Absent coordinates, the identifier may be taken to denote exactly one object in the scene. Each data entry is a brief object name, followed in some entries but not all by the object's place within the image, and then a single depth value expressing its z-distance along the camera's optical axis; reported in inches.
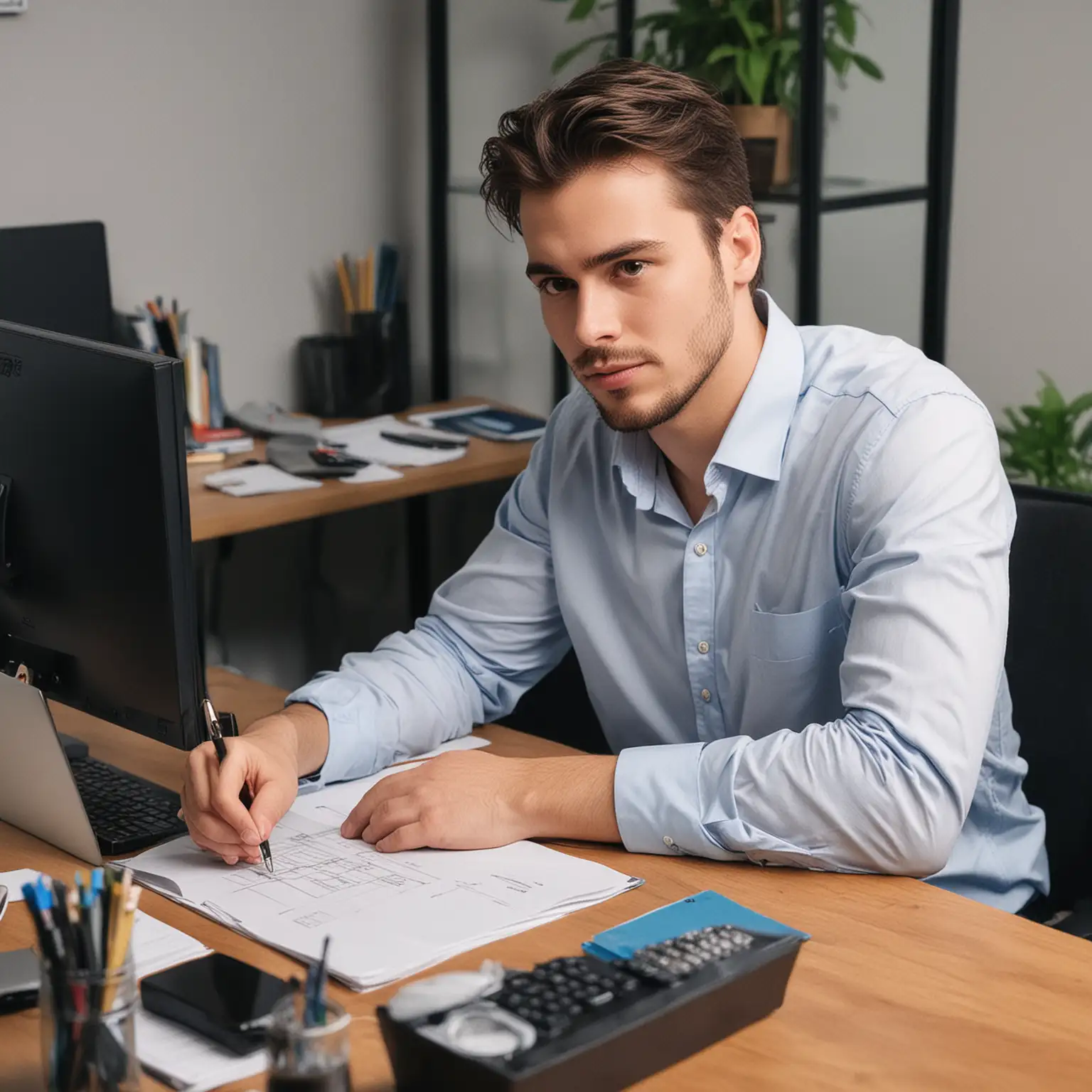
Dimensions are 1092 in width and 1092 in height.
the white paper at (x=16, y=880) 44.9
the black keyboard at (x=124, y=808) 48.7
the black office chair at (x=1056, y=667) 56.8
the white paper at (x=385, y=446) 105.9
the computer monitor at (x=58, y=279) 100.0
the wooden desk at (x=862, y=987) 35.1
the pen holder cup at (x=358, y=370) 120.9
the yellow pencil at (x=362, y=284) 125.8
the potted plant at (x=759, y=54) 107.6
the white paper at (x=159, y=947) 40.1
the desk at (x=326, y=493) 91.4
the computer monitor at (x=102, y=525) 44.9
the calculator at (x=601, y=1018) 31.5
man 46.6
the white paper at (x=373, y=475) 99.9
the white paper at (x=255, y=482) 96.3
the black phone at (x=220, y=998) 36.0
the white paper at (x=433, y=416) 117.5
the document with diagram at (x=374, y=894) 40.7
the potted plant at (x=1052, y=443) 111.5
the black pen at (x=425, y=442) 109.0
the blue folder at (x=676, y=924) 39.4
